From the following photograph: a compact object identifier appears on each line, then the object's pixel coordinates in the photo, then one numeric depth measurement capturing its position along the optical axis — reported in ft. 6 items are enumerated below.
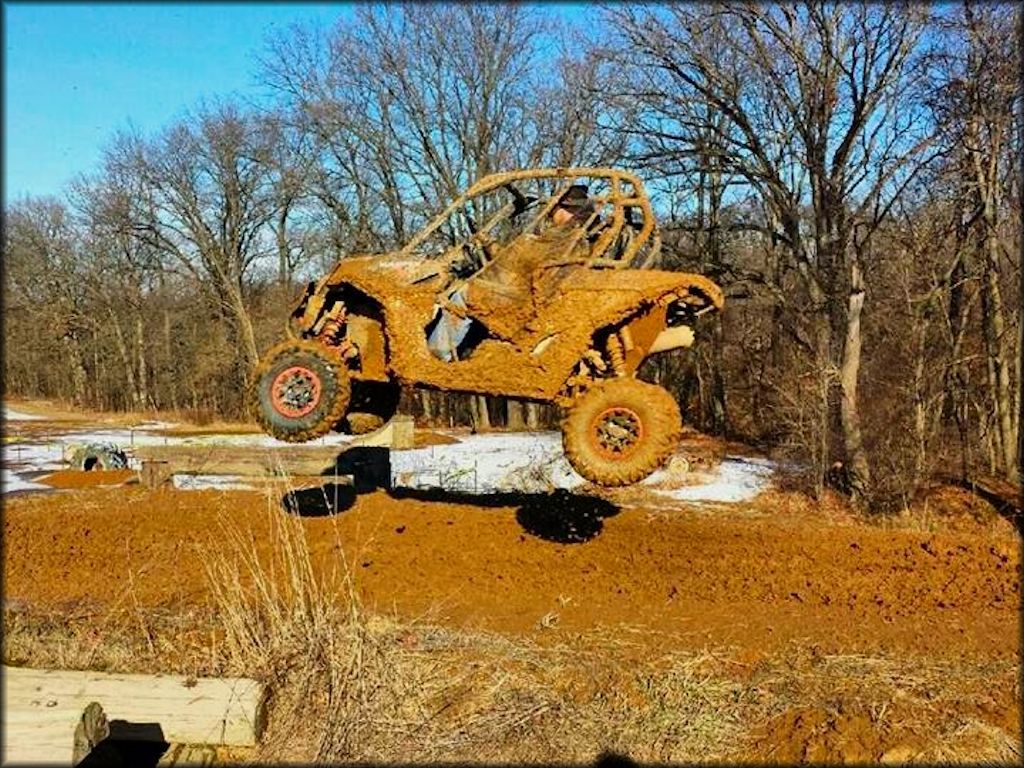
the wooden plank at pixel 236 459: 42.55
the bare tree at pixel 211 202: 115.85
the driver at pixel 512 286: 22.57
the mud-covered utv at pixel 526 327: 21.01
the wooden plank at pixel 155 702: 15.53
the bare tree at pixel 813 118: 48.11
